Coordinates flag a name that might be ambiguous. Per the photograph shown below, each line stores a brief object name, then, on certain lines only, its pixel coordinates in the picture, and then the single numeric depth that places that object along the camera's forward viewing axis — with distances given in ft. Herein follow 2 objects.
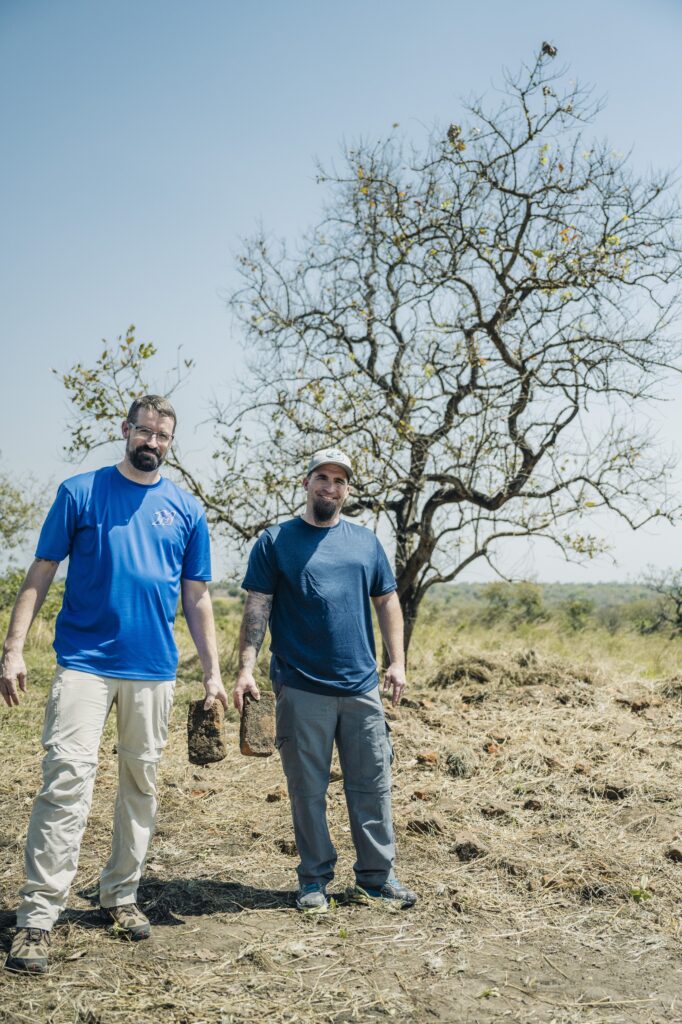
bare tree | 33.63
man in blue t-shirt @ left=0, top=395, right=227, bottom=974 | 11.60
